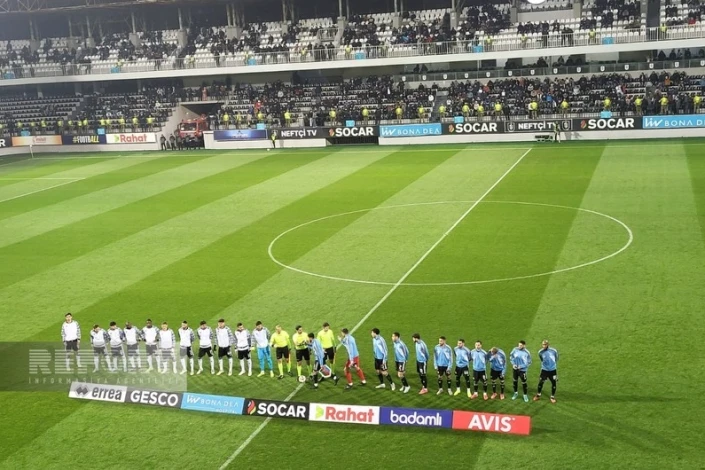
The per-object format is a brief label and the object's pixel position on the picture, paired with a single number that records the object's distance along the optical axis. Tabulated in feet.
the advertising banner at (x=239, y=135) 169.89
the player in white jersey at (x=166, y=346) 52.47
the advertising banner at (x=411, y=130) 158.92
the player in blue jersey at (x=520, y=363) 45.24
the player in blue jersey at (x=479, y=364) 46.03
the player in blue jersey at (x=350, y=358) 48.96
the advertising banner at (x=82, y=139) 183.01
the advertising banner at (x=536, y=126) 147.74
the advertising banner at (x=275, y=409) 44.52
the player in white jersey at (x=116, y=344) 53.11
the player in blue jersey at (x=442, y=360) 46.65
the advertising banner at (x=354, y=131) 163.73
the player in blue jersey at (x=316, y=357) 49.08
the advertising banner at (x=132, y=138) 179.42
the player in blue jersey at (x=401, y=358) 47.78
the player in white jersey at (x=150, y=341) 53.06
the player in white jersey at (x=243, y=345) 51.21
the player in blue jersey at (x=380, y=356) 48.21
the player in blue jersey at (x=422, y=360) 47.37
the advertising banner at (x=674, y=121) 140.46
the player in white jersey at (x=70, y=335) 54.75
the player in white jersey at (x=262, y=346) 50.78
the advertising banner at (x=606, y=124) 145.28
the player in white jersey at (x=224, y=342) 51.98
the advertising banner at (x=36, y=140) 187.42
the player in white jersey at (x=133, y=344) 53.26
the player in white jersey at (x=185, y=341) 52.21
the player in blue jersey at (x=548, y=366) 44.68
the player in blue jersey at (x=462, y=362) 46.47
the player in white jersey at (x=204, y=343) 52.75
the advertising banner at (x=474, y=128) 153.69
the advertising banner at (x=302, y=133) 165.89
